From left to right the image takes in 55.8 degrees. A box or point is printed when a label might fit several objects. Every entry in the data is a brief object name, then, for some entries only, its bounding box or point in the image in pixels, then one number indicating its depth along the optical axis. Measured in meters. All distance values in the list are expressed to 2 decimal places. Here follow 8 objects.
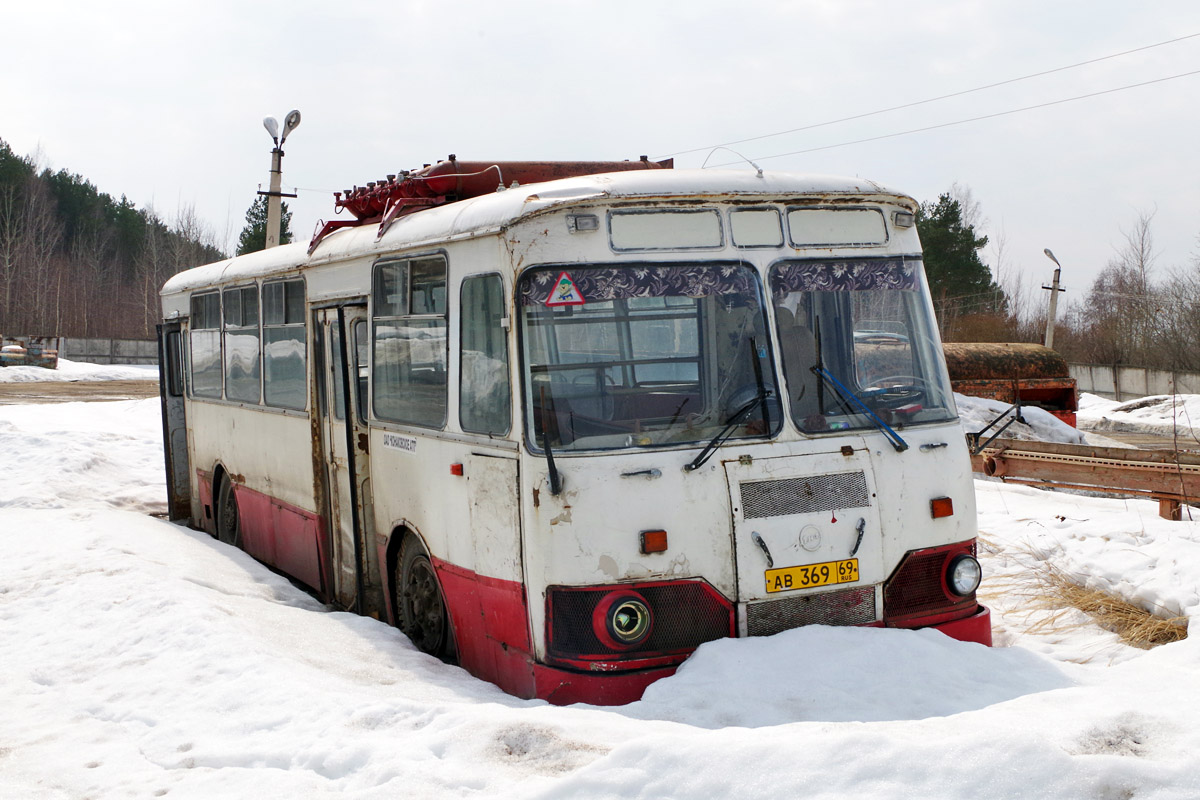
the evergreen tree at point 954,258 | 50.09
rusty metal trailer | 21.08
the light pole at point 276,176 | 22.14
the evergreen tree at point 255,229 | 55.78
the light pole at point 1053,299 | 37.67
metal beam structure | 9.74
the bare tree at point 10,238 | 66.62
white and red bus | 5.21
